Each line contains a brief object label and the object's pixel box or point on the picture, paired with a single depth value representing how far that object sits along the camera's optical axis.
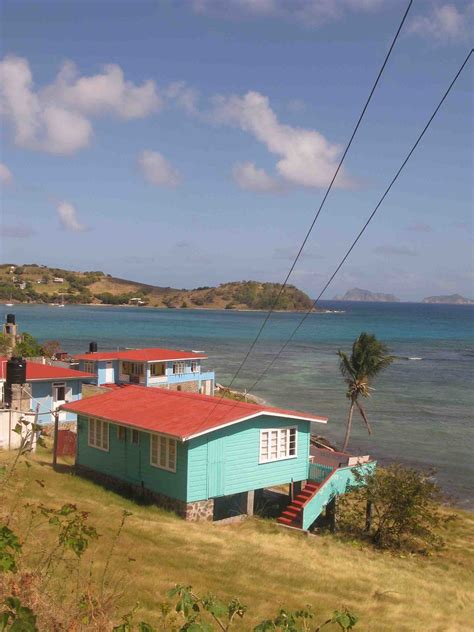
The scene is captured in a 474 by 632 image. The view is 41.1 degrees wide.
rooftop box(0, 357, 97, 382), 32.03
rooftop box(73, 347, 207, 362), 49.25
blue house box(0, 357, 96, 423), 31.86
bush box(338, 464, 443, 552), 24.36
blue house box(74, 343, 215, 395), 49.28
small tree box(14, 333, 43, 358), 53.50
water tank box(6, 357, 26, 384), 26.03
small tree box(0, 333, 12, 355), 52.72
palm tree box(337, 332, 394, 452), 36.19
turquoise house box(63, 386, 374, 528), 22.28
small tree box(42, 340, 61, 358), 62.52
